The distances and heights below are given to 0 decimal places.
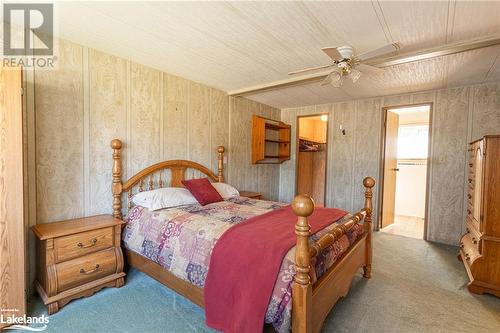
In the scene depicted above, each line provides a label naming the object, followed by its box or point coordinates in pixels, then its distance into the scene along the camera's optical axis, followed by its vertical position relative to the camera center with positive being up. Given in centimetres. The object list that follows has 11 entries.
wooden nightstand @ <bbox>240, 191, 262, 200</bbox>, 387 -60
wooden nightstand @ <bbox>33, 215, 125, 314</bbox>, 193 -91
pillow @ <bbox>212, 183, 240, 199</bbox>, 339 -48
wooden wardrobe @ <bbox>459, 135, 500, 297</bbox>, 227 -63
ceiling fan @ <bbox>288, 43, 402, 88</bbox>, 192 +86
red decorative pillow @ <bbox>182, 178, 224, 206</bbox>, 292 -43
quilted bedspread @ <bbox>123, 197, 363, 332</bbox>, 140 -70
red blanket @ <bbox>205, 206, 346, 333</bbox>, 142 -75
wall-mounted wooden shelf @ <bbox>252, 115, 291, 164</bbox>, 455 +34
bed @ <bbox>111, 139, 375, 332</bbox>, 136 -70
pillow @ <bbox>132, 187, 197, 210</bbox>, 256 -47
